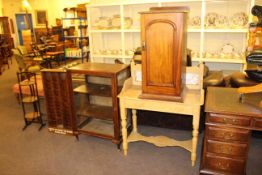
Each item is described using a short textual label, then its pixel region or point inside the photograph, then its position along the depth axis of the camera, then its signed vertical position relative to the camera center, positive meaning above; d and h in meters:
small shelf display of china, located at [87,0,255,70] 3.42 +0.07
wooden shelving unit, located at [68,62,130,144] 2.62 -0.84
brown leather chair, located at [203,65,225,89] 2.84 -0.59
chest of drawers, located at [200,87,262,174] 1.91 -0.86
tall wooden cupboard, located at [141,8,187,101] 2.00 -0.17
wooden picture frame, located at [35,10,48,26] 11.84 +1.04
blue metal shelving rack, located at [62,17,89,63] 5.14 -0.30
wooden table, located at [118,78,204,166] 2.19 -0.72
